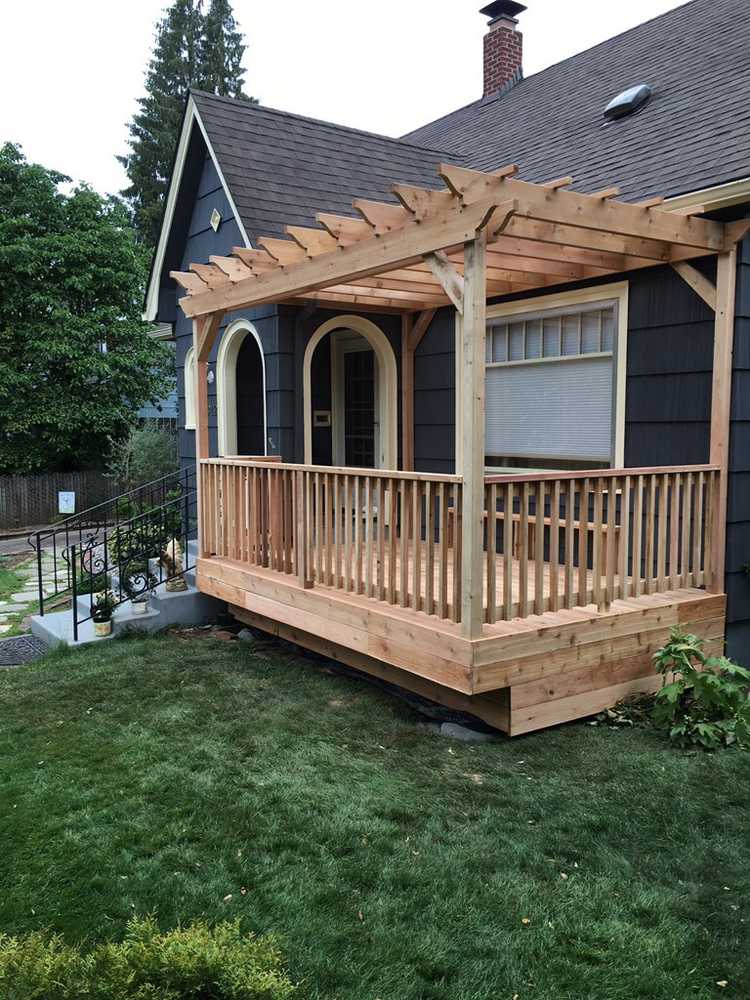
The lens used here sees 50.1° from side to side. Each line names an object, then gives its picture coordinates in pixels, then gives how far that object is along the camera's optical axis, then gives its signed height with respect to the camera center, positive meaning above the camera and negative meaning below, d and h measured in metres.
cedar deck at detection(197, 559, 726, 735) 4.52 -1.35
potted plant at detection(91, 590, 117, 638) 6.93 -1.60
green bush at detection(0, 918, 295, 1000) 2.17 -1.51
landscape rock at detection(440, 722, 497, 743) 4.77 -1.83
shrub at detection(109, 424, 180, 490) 15.68 -0.53
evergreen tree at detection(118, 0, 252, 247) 29.38 +13.04
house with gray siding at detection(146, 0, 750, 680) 5.70 +1.04
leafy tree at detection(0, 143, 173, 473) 16.06 +2.23
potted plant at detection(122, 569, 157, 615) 7.35 -1.49
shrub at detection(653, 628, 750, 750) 4.48 -1.58
